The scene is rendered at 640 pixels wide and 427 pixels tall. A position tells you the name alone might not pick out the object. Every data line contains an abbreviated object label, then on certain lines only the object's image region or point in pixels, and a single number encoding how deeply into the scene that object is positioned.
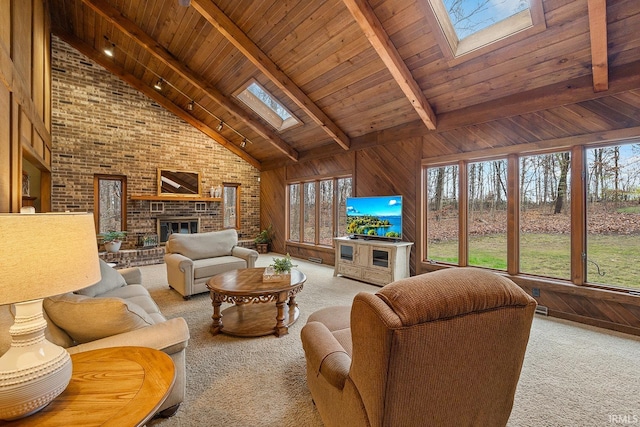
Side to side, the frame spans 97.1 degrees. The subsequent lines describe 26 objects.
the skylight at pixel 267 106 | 5.61
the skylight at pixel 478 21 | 2.89
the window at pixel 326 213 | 6.43
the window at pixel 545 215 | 3.38
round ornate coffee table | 2.74
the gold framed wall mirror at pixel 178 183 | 6.92
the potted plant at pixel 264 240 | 7.91
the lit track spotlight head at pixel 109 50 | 5.64
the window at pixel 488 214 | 3.88
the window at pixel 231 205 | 7.88
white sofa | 1.56
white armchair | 3.86
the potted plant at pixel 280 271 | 3.05
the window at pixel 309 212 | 6.86
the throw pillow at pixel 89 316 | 1.56
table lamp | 0.90
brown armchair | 0.91
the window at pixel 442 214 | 4.34
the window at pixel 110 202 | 6.22
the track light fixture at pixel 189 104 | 6.01
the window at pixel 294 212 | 7.34
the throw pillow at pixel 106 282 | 2.42
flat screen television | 4.68
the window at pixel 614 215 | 3.00
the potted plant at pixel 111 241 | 5.89
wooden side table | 0.95
